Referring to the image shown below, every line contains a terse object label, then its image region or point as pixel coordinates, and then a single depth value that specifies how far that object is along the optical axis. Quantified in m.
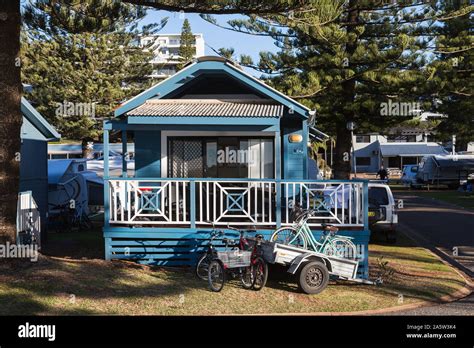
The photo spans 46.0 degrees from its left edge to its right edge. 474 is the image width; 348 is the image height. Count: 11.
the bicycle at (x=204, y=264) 9.60
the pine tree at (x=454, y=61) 18.27
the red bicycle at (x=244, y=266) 8.98
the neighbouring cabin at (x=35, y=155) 14.80
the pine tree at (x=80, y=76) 32.19
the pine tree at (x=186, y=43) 47.72
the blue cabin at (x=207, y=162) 10.75
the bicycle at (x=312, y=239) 9.91
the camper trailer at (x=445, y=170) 38.22
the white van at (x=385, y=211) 14.93
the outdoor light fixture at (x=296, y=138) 13.66
